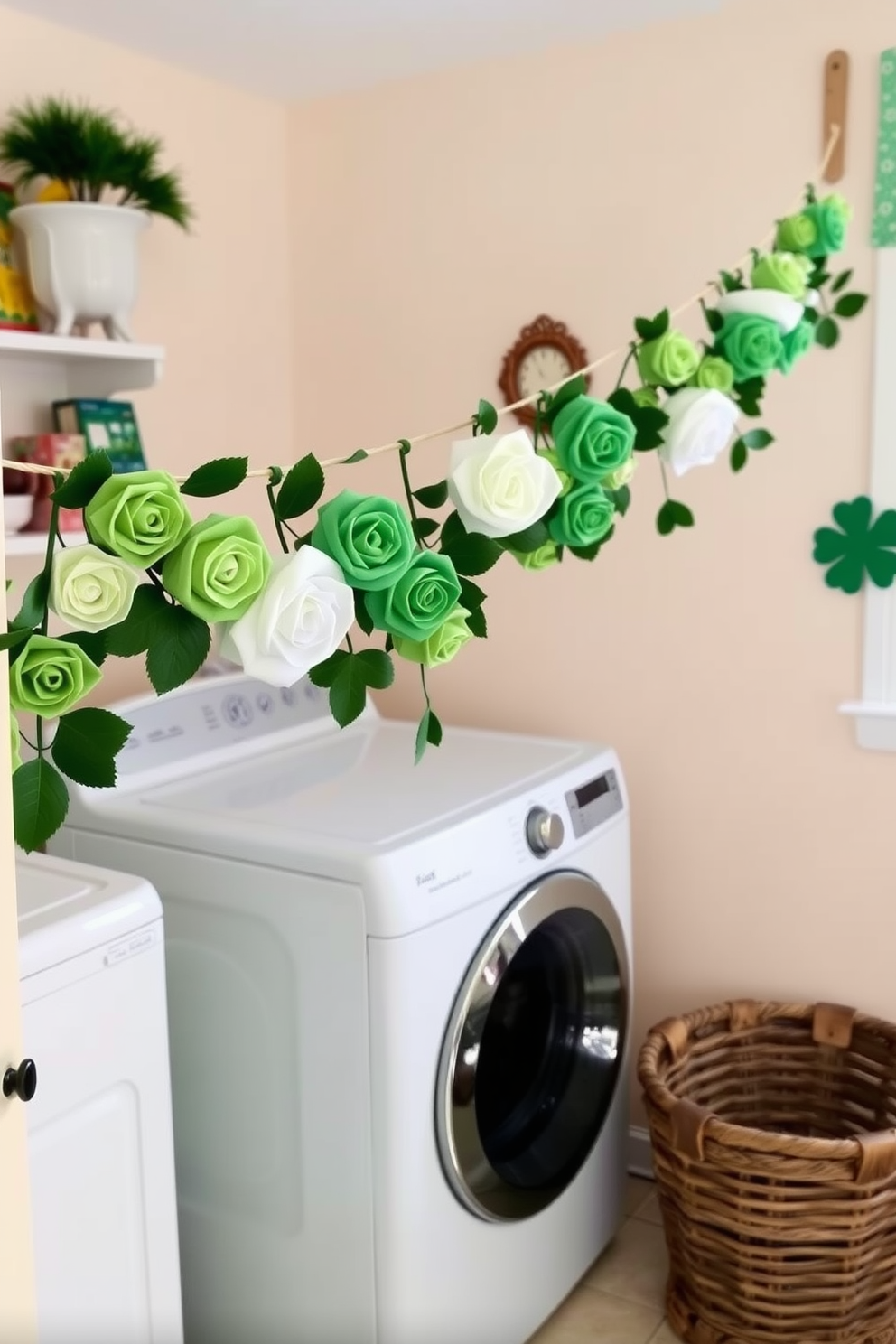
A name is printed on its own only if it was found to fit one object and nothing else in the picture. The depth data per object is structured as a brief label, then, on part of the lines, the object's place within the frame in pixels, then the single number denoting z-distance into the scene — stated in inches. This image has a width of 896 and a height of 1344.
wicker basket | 72.7
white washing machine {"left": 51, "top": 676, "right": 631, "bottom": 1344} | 66.6
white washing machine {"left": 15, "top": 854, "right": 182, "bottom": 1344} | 56.2
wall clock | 92.0
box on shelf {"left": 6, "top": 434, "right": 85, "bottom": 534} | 78.4
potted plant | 76.5
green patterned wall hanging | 78.7
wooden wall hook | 80.1
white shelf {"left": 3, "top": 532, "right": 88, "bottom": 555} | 71.9
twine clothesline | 34.7
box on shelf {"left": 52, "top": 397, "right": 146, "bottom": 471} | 81.8
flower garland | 34.8
